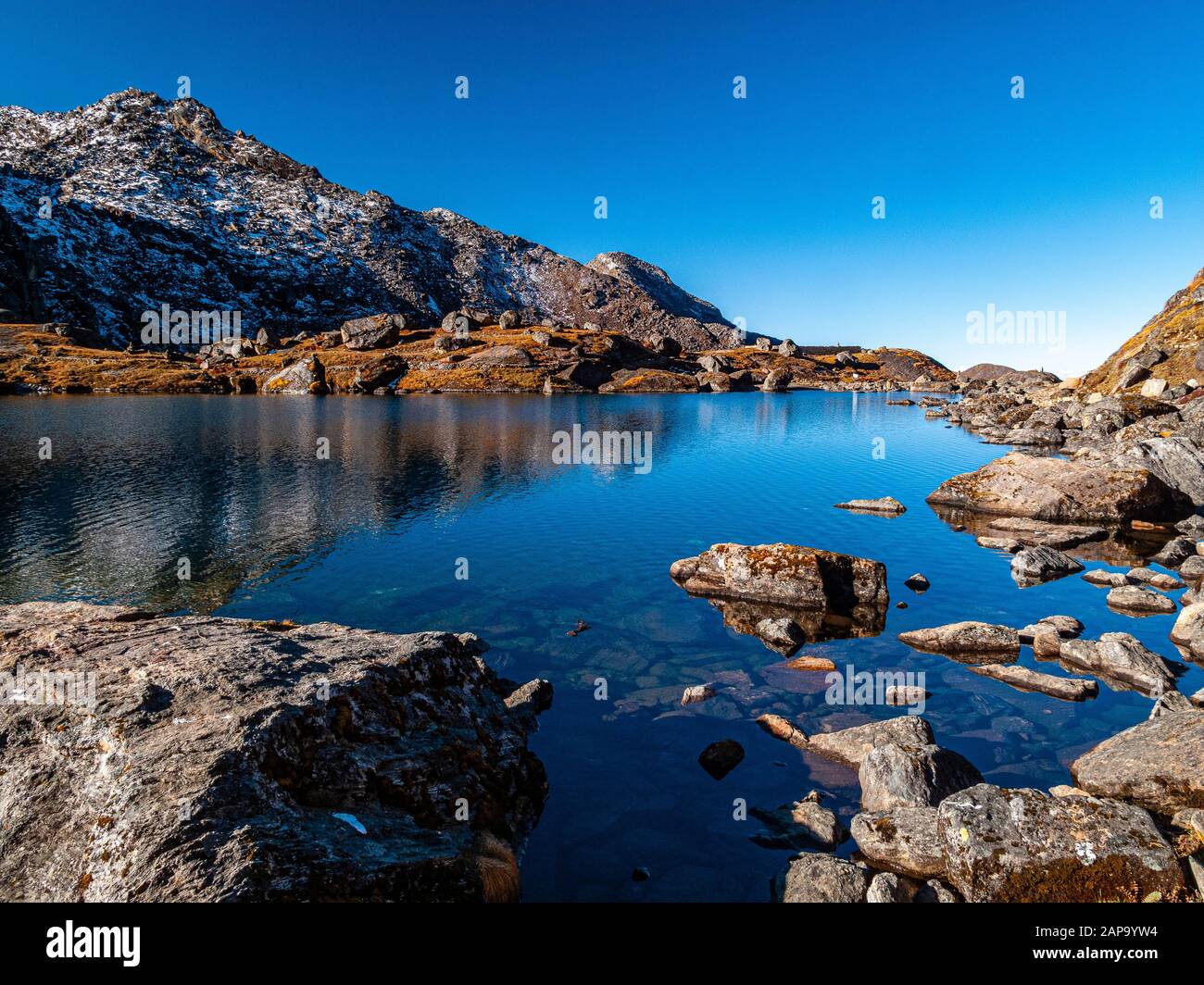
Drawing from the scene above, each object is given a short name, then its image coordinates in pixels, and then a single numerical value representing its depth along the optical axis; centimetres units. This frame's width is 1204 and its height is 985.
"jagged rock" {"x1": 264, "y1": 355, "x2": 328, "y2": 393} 15012
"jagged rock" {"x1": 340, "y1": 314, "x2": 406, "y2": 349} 18500
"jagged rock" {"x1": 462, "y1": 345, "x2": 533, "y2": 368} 16825
